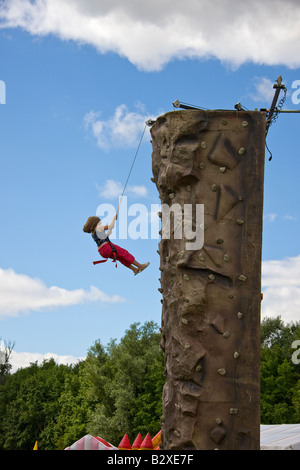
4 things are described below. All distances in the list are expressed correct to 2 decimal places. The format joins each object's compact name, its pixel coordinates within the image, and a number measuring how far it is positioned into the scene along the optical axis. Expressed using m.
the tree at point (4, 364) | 63.83
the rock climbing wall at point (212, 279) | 10.31
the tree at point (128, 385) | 41.84
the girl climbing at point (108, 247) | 11.99
